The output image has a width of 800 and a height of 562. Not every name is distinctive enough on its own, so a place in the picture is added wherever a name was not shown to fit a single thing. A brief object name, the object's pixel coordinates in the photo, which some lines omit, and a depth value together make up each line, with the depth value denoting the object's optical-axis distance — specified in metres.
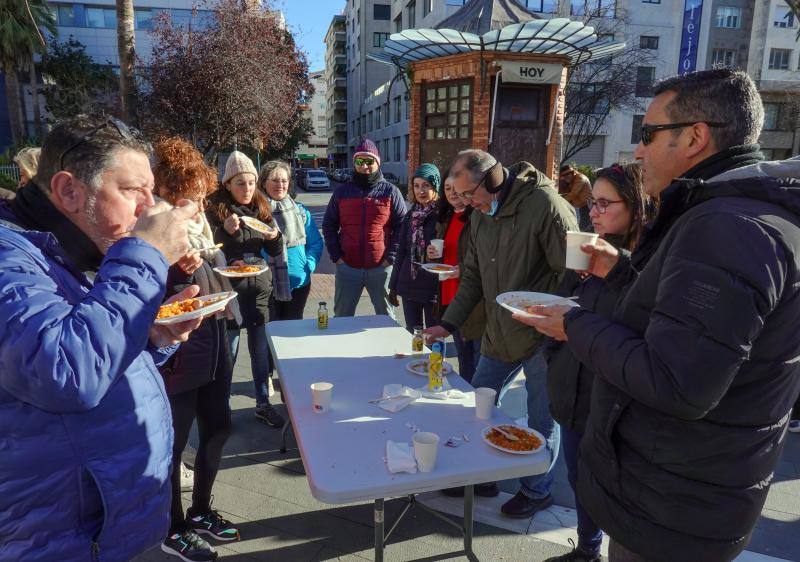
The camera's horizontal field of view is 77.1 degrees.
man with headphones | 2.84
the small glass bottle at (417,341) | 2.96
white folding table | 1.76
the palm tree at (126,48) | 8.14
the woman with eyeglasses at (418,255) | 4.51
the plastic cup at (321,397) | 2.24
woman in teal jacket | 4.49
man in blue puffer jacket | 1.09
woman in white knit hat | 3.84
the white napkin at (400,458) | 1.80
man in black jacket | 1.16
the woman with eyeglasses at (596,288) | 2.04
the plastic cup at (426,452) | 1.80
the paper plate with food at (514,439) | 1.93
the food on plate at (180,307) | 2.00
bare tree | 18.98
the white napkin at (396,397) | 2.28
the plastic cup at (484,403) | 2.20
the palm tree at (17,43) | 22.48
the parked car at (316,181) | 36.50
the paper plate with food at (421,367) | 2.68
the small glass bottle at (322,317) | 3.52
